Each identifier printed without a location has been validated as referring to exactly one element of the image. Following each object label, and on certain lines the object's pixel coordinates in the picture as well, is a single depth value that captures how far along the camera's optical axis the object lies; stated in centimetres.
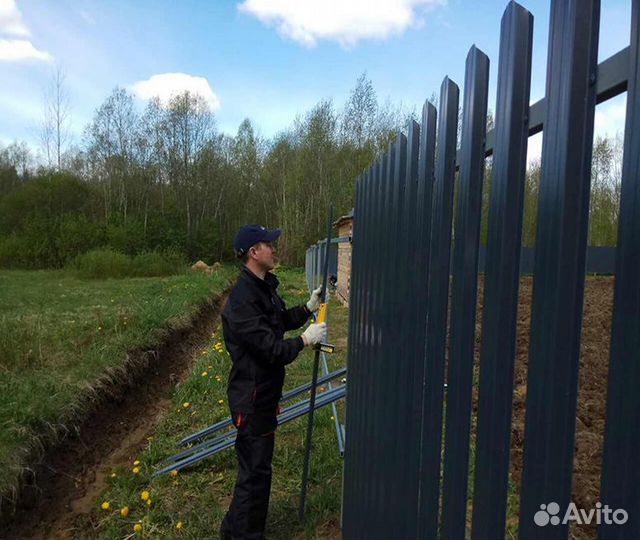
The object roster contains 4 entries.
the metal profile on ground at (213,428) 452
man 302
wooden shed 1367
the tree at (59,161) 4234
